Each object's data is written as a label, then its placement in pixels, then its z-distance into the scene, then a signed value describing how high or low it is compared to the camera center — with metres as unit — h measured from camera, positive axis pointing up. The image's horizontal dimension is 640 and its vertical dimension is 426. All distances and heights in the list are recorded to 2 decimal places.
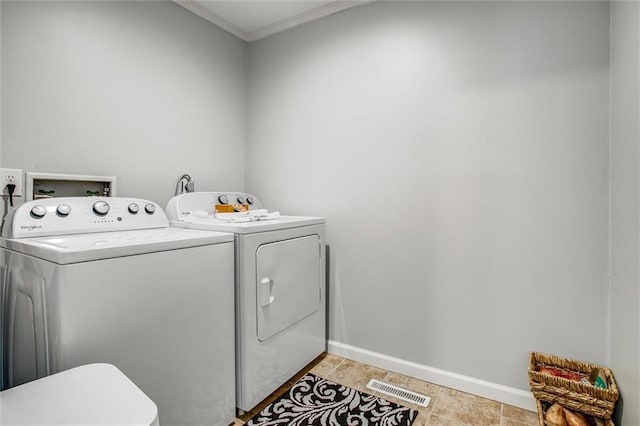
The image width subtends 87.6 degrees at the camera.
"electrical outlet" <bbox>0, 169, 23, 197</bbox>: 1.44 +0.13
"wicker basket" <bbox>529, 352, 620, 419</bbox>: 1.31 -0.77
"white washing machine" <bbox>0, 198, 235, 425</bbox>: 1.03 -0.33
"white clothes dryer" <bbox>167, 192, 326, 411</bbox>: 1.61 -0.46
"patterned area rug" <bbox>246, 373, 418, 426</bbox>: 1.60 -1.02
